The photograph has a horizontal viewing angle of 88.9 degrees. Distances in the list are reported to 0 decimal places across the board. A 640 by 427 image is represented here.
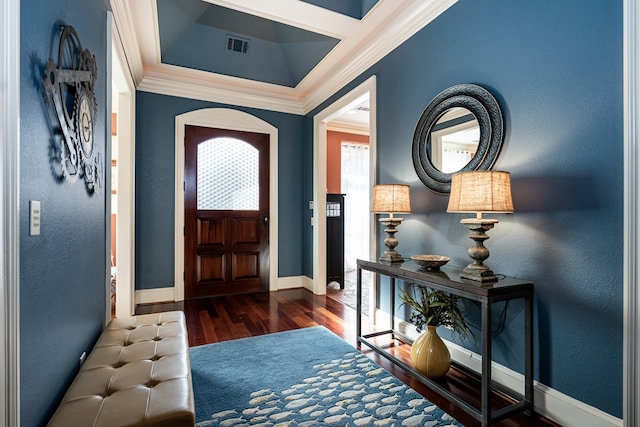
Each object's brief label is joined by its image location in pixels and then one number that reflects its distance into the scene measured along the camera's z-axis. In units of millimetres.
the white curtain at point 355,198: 5918
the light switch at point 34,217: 1065
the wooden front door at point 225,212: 4051
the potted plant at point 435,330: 2045
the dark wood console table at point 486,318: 1593
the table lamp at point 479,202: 1667
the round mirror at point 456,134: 2023
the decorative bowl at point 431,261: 2043
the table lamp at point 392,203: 2451
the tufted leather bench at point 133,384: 1092
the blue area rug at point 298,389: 1688
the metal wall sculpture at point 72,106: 1257
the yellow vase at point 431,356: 2043
